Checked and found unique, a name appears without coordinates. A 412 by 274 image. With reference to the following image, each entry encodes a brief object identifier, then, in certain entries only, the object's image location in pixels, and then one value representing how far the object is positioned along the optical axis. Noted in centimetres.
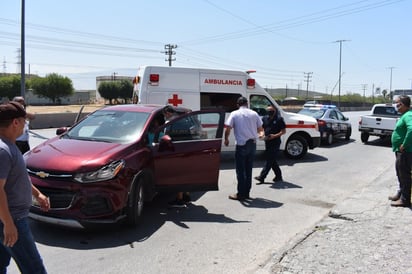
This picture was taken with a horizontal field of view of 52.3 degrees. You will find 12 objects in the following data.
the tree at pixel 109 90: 9219
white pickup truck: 1752
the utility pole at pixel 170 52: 7225
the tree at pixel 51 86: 9006
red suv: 505
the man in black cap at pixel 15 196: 279
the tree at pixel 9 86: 8275
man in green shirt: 665
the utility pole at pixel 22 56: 2205
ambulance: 1105
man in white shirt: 750
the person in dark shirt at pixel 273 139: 912
